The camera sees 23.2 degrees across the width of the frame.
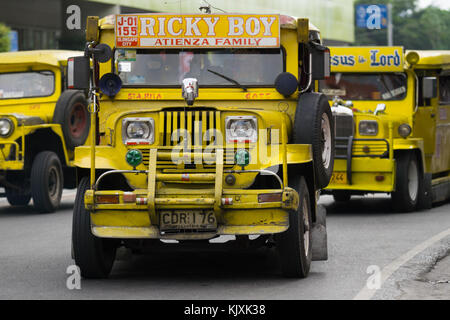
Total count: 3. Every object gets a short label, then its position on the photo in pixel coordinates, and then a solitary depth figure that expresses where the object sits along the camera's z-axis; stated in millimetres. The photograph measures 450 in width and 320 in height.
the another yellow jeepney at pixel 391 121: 16328
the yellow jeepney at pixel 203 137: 8953
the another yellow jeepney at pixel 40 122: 16766
